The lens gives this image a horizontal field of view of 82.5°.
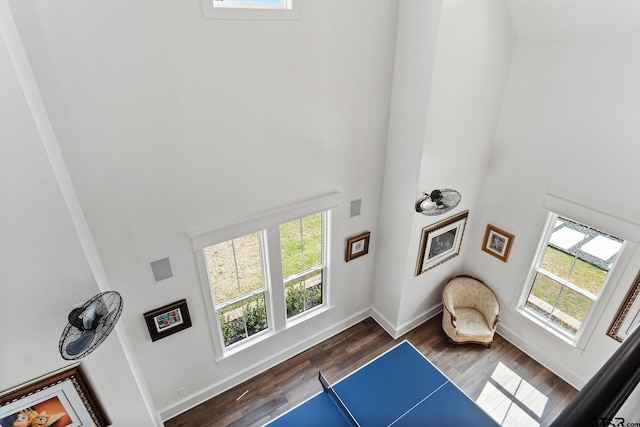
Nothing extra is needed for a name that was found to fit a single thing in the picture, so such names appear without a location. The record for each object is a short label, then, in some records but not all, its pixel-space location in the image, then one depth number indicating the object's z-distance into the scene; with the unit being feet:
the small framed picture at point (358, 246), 17.01
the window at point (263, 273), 13.69
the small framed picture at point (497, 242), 17.26
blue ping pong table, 11.78
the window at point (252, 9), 10.09
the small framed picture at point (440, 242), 16.99
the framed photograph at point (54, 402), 9.25
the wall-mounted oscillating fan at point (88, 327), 8.30
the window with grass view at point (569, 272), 14.53
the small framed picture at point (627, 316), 13.65
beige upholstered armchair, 17.89
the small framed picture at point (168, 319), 12.66
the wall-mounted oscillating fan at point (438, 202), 13.60
